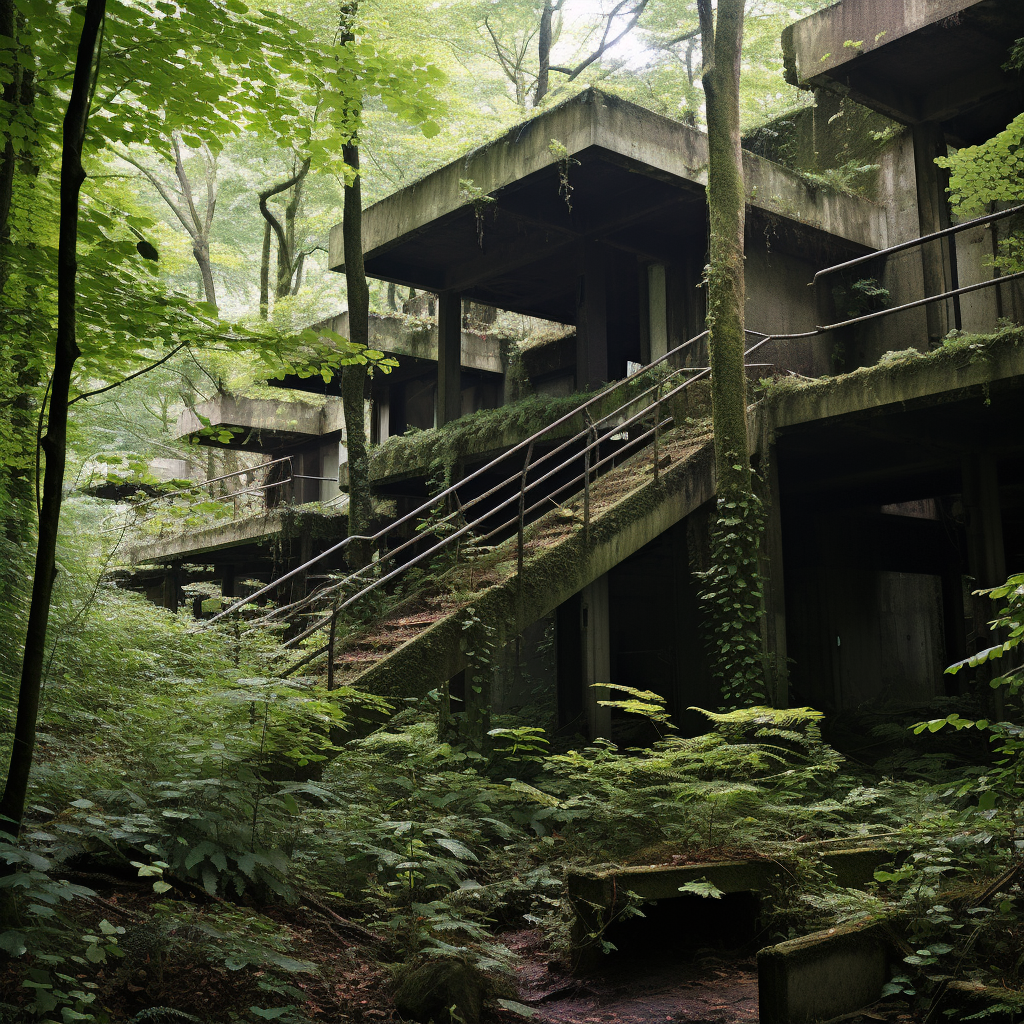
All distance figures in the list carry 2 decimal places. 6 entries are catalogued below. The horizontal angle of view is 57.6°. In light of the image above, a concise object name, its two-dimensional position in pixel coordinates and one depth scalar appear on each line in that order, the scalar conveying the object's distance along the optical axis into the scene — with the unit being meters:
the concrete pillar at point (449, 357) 16.09
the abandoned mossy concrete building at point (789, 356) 10.16
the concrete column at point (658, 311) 14.80
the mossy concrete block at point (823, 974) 4.48
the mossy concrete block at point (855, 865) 5.72
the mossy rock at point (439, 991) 4.31
